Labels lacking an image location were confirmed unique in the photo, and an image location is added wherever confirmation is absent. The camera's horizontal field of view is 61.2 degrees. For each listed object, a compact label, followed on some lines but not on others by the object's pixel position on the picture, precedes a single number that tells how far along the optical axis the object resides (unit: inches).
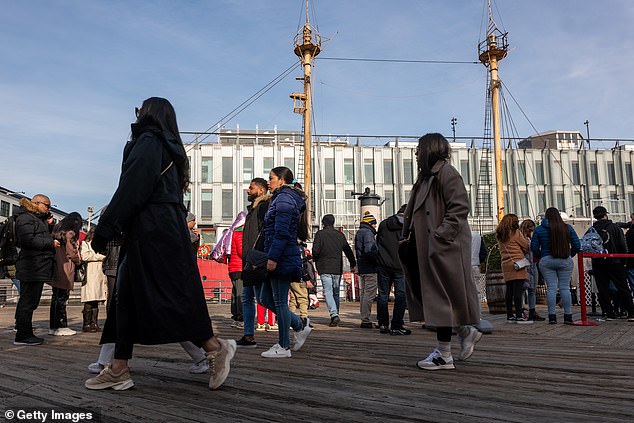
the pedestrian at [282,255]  199.2
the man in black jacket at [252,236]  236.4
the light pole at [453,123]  2573.8
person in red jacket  320.2
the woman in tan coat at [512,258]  352.5
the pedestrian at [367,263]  345.4
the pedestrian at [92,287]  336.5
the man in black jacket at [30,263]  263.4
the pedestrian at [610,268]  373.1
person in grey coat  173.6
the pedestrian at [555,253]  343.5
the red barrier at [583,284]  344.3
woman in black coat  135.9
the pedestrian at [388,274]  313.9
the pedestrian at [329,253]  394.0
